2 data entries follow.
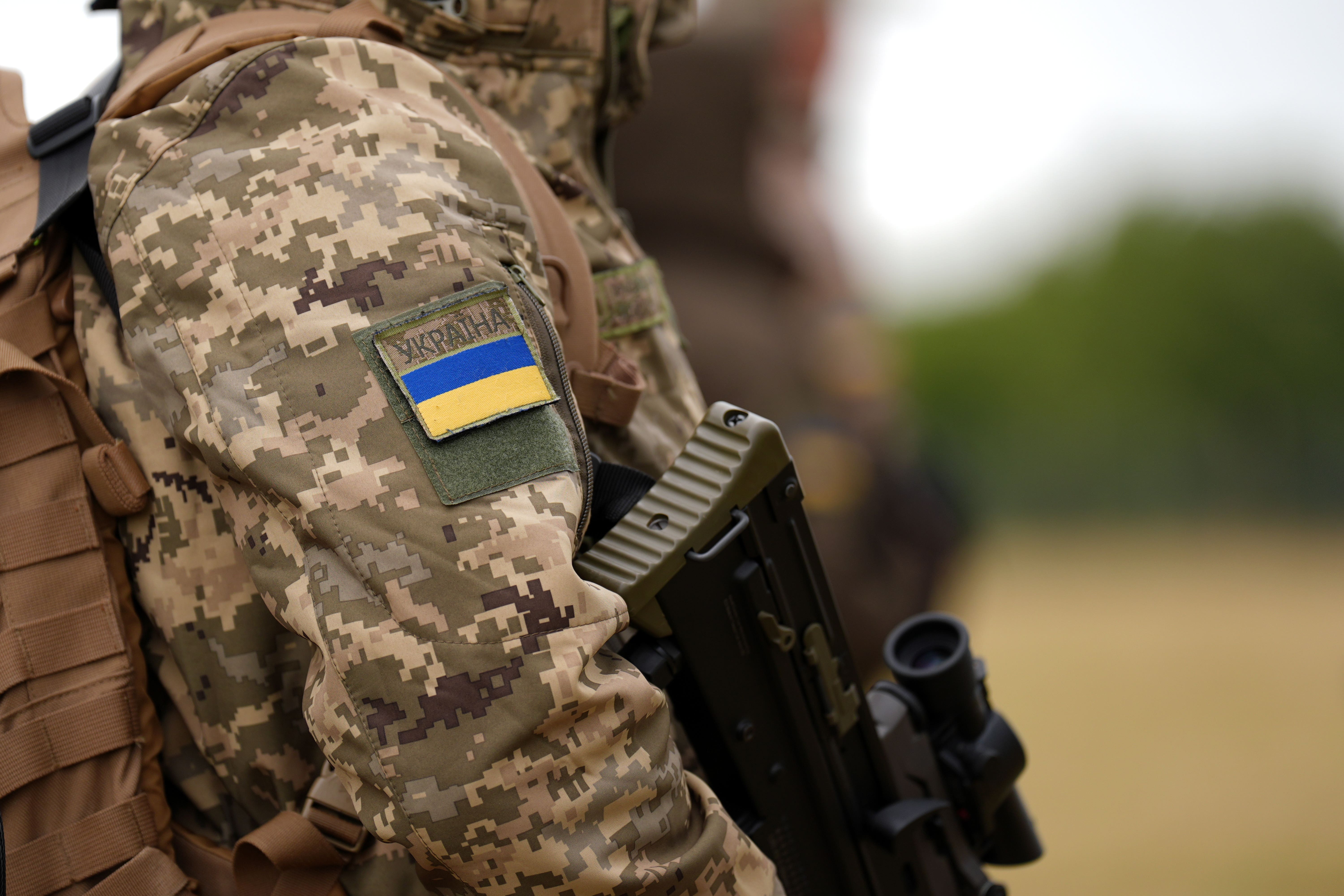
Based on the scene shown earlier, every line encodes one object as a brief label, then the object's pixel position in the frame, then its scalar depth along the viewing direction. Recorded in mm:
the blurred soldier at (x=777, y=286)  6042
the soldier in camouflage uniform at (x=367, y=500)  3627
